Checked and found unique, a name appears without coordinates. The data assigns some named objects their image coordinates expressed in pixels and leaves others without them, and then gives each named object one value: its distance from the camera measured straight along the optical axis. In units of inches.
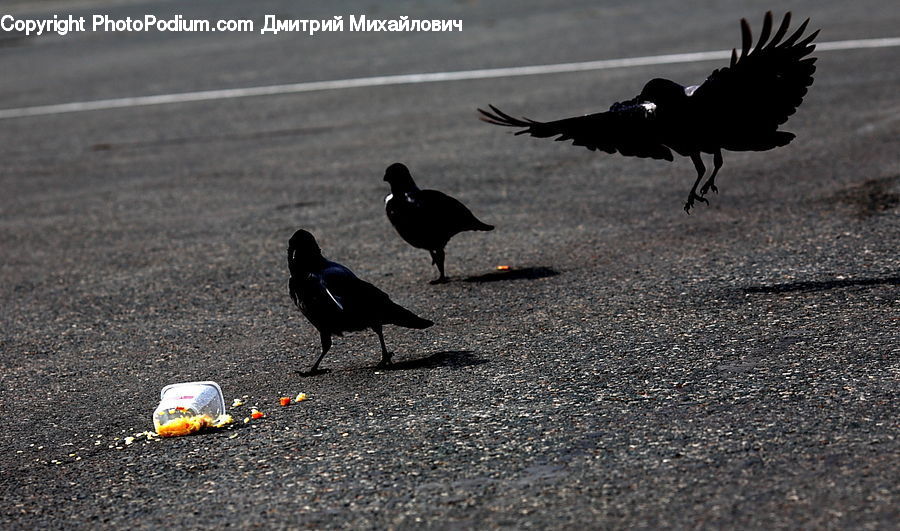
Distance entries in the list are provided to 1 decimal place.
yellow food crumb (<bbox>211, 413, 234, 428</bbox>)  442.9
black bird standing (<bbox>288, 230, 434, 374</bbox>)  477.7
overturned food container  438.9
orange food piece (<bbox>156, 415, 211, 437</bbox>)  438.3
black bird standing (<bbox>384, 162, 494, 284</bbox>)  608.5
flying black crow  518.6
